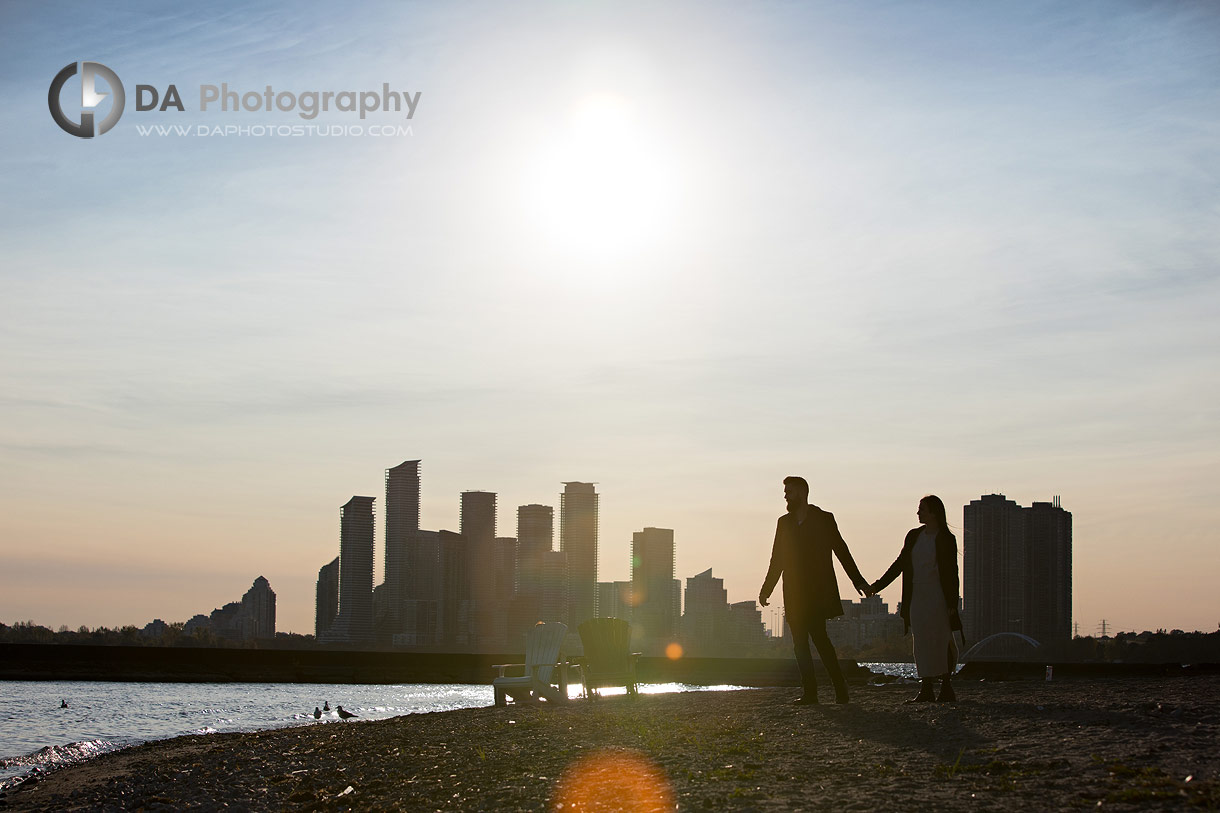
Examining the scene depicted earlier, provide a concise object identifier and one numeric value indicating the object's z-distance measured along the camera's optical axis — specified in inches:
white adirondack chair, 727.1
